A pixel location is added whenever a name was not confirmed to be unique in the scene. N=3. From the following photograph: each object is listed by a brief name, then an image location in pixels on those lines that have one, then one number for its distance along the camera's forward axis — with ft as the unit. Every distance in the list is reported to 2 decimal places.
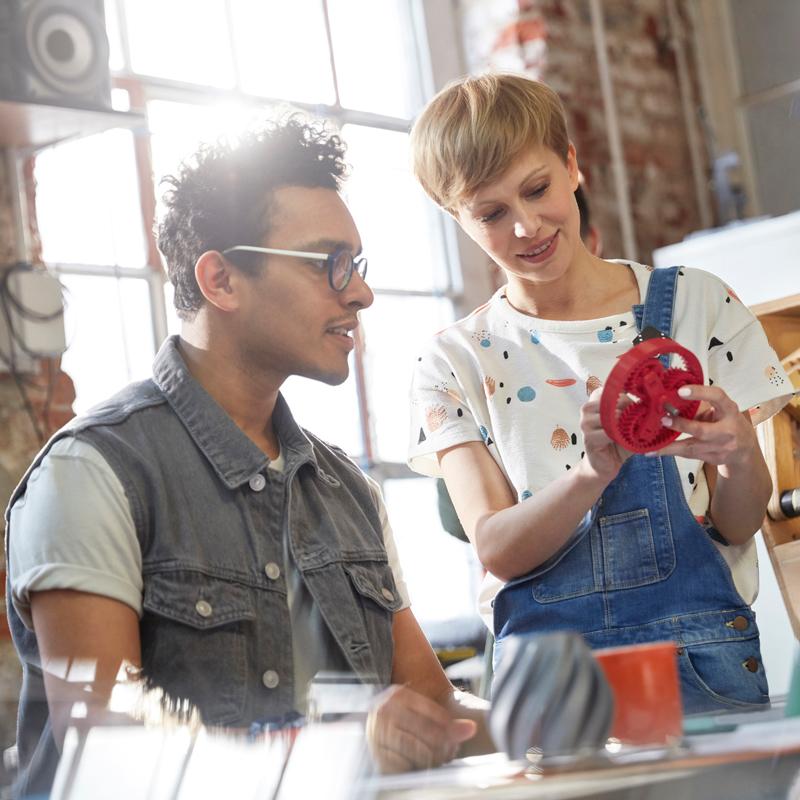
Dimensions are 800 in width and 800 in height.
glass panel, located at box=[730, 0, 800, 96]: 13.71
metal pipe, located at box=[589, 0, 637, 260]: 12.85
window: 9.45
